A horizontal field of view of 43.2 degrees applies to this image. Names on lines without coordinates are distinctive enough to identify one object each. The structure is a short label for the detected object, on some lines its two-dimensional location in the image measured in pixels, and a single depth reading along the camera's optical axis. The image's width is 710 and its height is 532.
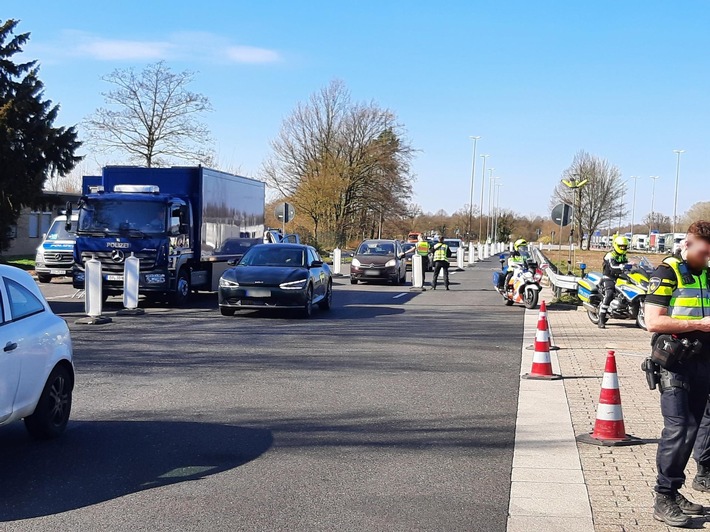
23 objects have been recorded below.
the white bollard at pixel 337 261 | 35.53
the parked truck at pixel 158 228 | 18.78
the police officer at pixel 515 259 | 21.48
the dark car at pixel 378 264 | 29.72
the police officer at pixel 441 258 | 27.06
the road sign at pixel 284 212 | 32.41
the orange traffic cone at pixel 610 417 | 7.29
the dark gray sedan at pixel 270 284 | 17.16
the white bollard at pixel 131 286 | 17.50
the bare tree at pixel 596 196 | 86.62
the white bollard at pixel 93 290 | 15.78
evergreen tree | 33.06
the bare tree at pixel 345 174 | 63.22
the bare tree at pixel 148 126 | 40.38
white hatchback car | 6.38
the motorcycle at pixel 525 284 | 20.88
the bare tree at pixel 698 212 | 74.25
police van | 25.88
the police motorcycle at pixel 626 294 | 16.27
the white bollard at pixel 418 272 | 28.11
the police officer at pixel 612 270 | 16.73
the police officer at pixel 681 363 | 5.35
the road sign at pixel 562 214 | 25.52
